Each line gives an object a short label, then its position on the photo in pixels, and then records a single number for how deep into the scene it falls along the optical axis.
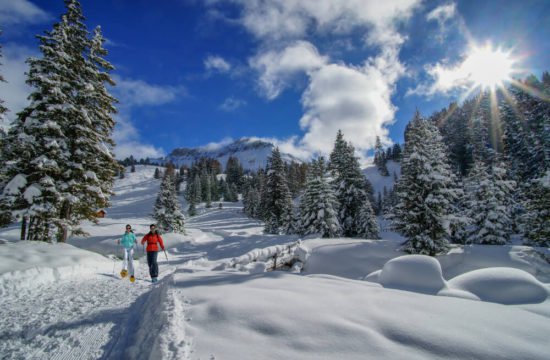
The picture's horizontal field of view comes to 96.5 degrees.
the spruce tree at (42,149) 11.43
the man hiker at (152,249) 9.47
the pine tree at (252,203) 63.22
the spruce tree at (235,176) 106.07
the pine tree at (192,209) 70.62
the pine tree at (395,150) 114.61
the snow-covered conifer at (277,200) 34.50
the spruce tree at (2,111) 12.27
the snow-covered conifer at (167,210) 32.94
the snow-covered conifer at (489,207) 20.96
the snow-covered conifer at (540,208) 14.14
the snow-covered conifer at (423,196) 17.06
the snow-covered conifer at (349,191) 28.66
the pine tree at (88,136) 12.80
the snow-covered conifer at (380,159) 108.31
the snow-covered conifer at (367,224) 30.06
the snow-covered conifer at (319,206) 25.55
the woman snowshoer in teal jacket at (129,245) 10.01
